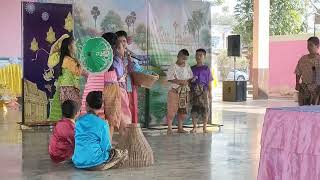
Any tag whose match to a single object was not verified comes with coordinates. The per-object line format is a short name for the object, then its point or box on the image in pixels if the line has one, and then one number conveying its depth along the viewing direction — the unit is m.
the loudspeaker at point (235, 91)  17.64
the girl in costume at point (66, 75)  6.51
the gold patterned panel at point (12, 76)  15.08
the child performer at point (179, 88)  8.17
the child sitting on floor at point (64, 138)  5.71
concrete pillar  18.59
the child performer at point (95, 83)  5.84
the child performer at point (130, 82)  6.18
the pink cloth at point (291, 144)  3.24
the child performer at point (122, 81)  5.99
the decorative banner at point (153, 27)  8.37
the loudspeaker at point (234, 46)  18.10
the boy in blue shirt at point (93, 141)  5.27
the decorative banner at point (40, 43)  8.83
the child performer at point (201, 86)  8.43
